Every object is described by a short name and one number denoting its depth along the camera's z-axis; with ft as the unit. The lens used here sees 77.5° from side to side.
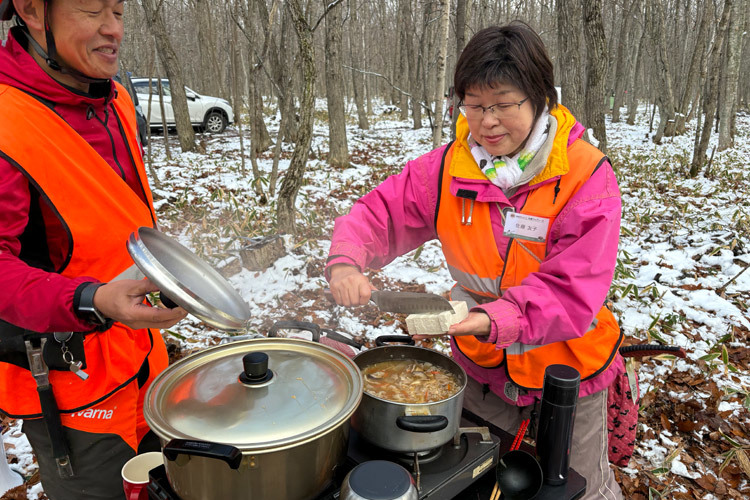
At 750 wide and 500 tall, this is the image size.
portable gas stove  4.31
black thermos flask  4.78
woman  5.51
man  4.52
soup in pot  5.14
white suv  43.04
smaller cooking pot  4.24
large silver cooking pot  3.61
